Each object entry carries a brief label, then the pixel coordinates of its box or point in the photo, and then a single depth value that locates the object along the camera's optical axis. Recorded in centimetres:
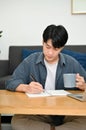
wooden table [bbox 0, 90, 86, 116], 111
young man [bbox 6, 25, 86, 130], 150
